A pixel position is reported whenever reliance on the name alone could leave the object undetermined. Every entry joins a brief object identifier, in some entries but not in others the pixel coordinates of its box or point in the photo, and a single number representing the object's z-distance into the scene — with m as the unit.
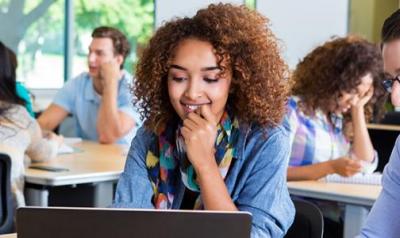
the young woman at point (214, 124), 1.61
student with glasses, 1.54
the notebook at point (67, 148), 3.59
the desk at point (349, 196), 2.67
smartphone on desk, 3.09
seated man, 4.07
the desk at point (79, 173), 2.96
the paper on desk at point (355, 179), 2.90
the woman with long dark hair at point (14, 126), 2.85
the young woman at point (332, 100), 3.05
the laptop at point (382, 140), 4.56
